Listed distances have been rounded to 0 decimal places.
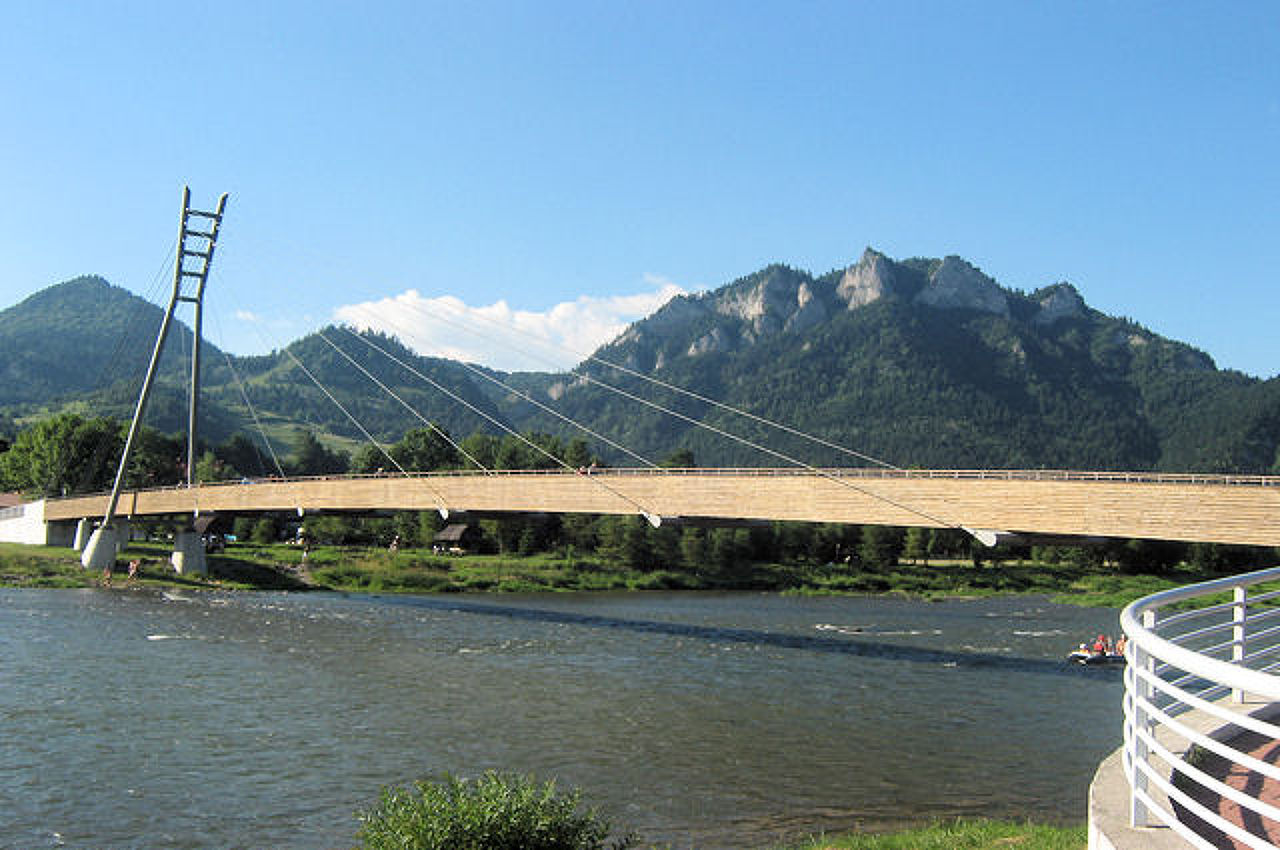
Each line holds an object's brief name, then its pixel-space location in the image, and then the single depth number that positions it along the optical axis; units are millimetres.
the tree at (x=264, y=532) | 95312
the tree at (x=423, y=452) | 127562
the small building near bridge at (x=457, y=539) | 92062
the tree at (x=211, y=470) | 107562
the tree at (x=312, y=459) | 151350
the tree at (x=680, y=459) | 115062
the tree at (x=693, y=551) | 85500
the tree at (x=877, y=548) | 94125
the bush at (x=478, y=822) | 8820
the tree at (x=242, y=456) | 145375
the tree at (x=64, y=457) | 91875
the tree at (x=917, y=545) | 96562
